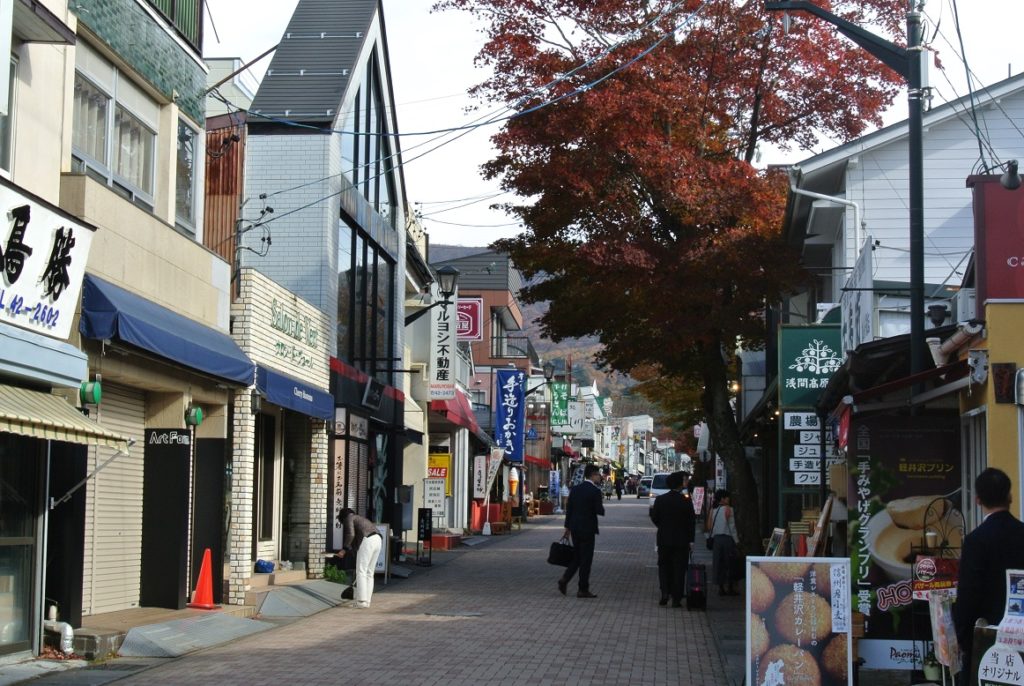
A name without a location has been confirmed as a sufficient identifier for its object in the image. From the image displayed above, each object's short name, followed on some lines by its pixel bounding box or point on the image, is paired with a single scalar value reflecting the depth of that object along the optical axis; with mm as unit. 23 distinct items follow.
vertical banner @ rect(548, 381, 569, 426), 69000
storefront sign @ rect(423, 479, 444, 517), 30531
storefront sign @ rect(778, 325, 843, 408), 17562
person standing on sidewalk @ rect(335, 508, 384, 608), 18375
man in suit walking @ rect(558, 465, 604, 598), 20016
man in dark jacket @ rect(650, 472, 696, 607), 19031
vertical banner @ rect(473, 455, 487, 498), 41175
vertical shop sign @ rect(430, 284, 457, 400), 33219
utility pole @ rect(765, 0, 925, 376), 12383
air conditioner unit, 11219
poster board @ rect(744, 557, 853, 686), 9836
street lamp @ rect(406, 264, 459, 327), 28312
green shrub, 22062
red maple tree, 22703
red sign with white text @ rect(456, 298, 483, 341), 40531
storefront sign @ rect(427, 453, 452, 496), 36066
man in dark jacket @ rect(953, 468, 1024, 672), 7527
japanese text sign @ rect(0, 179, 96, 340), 10688
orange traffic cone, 16297
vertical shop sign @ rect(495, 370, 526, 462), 45781
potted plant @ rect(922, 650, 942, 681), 10000
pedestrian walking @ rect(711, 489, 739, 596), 21281
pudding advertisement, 10711
